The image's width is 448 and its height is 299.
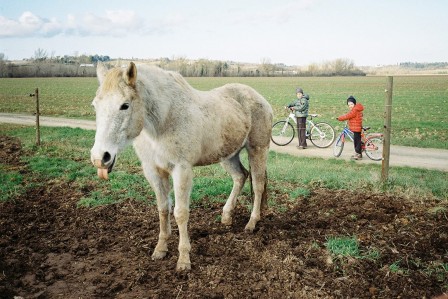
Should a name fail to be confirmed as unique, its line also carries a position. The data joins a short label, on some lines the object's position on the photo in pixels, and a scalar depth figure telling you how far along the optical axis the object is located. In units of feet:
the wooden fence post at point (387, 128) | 26.76
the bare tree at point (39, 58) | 442.91
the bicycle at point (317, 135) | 49.32
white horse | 12.53
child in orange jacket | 41.69
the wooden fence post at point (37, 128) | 45.47
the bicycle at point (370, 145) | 41.81
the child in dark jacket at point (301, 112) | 48.44
